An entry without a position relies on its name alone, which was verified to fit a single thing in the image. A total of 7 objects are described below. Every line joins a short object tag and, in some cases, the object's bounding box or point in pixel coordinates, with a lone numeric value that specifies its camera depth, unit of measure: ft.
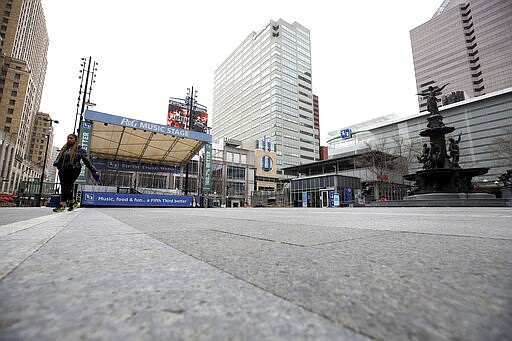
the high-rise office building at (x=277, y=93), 256.93
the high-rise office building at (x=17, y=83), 166.05
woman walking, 17.60
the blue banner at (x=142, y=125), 52.65
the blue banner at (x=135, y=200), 52.54
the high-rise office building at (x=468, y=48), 204.44
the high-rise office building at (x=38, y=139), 248.93
